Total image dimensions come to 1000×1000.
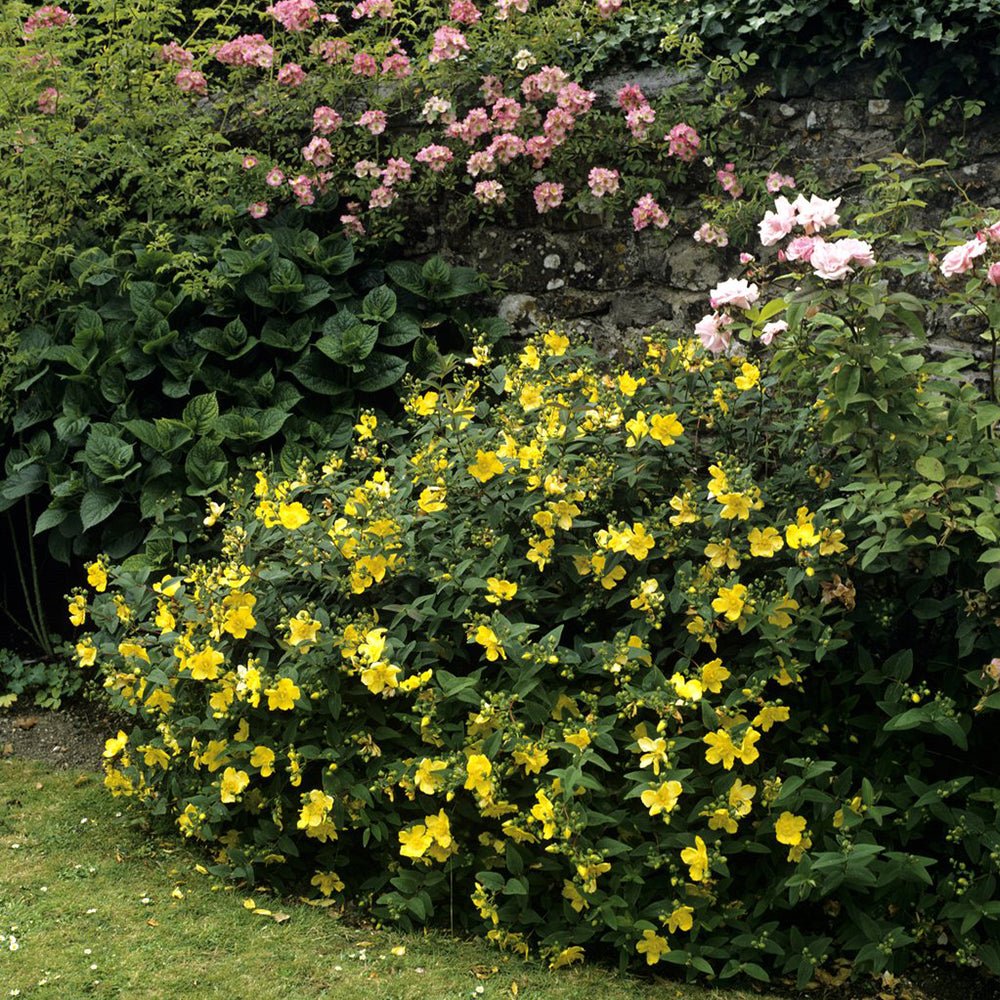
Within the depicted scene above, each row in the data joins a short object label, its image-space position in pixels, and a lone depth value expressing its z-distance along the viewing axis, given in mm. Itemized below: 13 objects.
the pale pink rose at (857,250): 2631
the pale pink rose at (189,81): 4770
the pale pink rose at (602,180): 4469
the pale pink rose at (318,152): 4766
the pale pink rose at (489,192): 4656
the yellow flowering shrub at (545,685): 2703
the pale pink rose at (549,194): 4602
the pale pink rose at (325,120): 4805
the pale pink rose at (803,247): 2760
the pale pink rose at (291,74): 4867
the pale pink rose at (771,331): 2943
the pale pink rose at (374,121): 4777
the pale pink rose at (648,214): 4418
